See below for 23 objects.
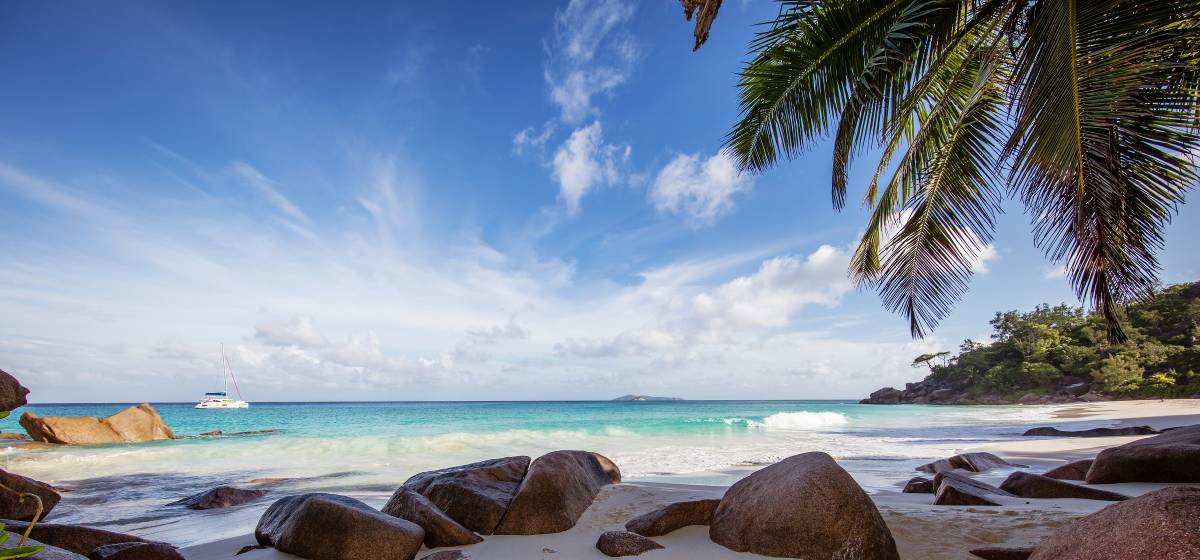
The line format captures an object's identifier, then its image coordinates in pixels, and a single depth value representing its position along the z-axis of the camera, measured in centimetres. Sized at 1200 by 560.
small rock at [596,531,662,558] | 398
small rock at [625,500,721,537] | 441
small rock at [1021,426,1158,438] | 1322
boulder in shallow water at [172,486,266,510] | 700
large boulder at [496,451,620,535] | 494
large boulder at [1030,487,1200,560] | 232
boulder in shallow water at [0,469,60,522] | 516
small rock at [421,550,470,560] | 404
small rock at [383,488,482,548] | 452
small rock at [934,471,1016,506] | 497
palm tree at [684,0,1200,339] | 336
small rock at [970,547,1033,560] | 340
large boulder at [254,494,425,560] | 404
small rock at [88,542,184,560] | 375
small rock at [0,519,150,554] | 421
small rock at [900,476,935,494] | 646
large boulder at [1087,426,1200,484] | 543
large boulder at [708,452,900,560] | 368
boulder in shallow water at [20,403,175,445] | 1714
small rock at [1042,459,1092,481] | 684
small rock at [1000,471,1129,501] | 504
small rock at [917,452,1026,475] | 860
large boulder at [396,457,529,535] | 499
